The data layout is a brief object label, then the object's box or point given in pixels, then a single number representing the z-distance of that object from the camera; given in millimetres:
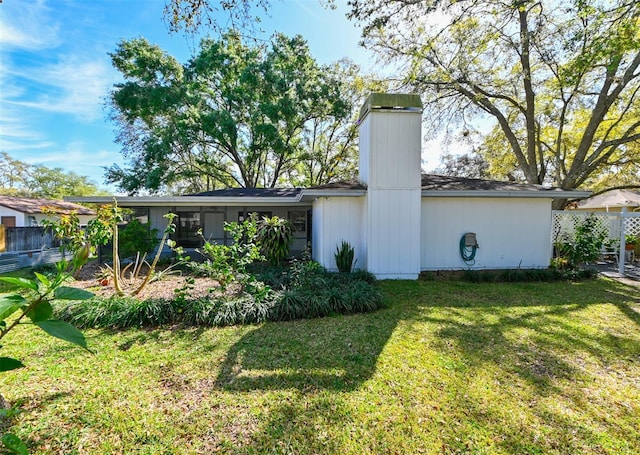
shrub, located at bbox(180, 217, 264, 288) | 5258
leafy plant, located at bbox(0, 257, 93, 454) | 1079
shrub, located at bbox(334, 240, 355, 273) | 7395
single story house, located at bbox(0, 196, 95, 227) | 18062
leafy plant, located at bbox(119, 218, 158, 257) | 8359
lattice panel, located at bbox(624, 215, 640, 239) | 8359
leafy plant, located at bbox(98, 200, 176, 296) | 5586
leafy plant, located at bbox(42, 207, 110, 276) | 5477
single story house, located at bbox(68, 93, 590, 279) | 7215
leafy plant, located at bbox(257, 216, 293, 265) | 8094
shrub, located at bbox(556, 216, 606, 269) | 7715
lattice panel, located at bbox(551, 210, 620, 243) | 8445
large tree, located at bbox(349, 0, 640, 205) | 7520
